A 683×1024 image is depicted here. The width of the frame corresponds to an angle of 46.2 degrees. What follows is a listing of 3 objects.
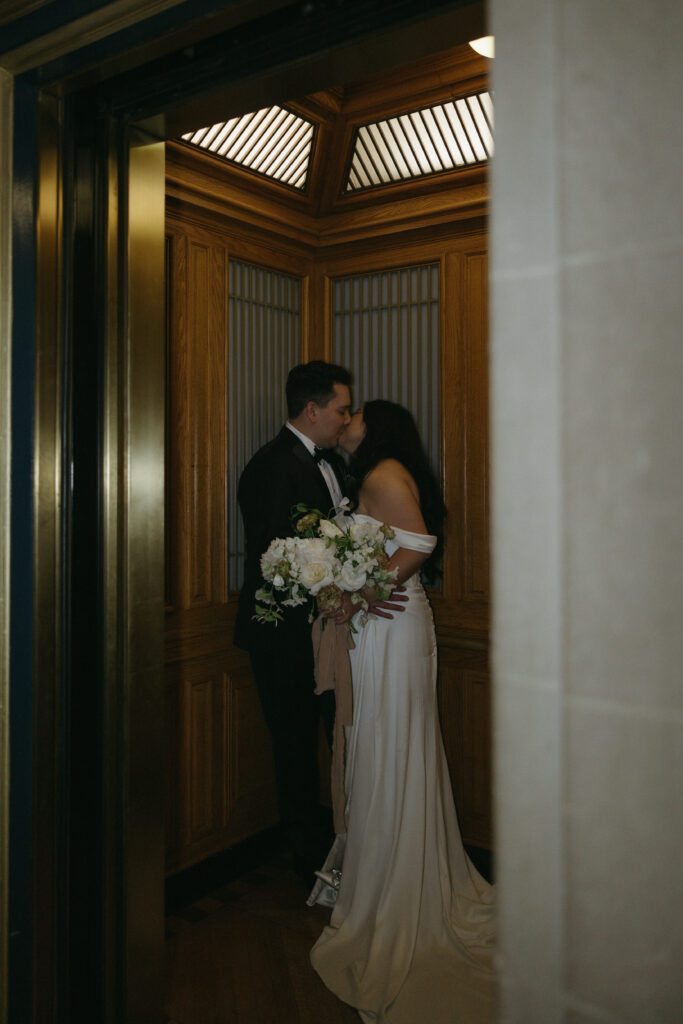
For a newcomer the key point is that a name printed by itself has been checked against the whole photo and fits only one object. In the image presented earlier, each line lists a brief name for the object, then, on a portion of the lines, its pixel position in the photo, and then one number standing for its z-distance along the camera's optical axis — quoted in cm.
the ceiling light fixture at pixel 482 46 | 255
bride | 259
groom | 331
